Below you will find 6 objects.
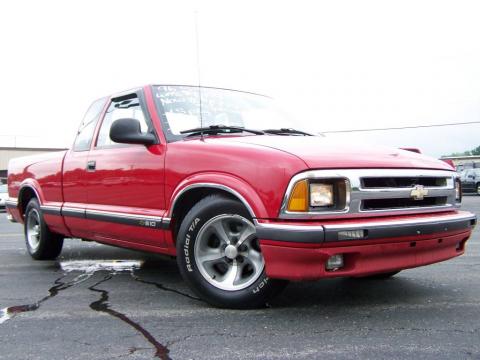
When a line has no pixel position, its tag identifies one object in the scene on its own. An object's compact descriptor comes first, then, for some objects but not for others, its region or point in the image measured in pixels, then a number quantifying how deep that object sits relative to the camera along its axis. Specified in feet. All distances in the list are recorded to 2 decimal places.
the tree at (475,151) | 249.02
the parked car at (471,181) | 73.82
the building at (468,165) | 86.92
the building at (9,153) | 143.64
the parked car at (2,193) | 67.97
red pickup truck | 10.30
